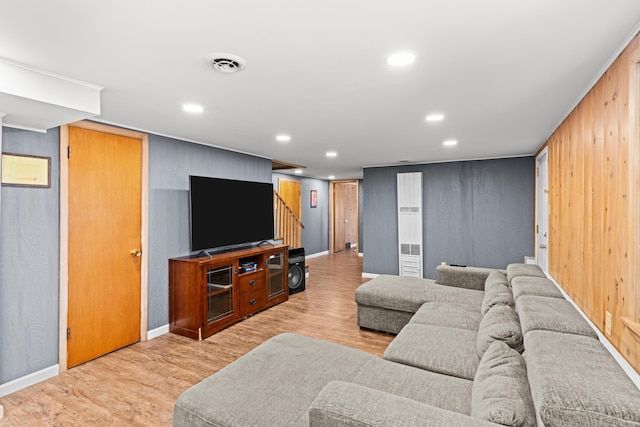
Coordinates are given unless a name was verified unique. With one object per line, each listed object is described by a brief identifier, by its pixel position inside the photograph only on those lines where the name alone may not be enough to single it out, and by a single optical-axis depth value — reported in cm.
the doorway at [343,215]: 986
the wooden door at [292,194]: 798
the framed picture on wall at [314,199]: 906
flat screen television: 382
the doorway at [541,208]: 422
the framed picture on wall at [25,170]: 259
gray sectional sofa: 113
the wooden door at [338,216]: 991
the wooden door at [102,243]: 298
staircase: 669
